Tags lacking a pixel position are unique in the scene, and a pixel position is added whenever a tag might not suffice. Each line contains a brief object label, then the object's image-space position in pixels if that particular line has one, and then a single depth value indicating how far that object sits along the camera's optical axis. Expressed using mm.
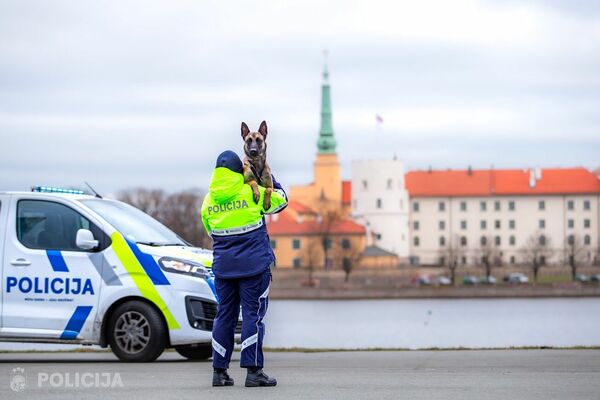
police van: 12438
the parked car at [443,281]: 119688
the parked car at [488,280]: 117100
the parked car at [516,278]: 121350
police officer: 9398
